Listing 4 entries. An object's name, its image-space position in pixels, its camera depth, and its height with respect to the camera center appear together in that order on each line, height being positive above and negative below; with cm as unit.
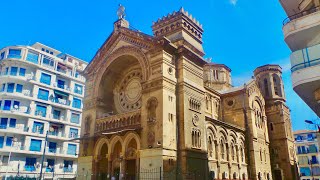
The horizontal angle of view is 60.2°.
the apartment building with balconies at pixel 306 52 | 1178 +483
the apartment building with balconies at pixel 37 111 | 3531 +751
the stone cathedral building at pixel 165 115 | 2184 +464
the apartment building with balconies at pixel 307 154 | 5500 +230
